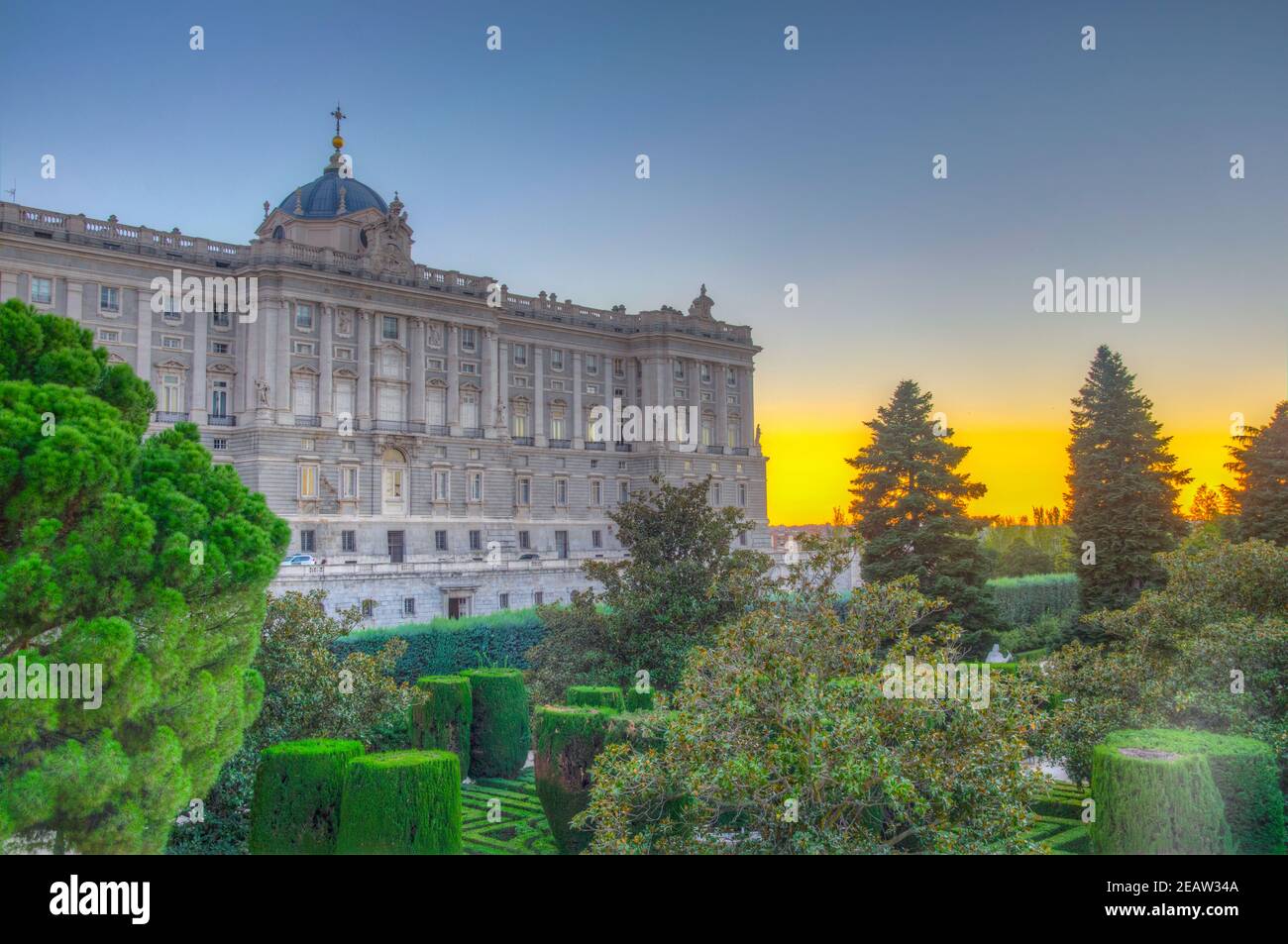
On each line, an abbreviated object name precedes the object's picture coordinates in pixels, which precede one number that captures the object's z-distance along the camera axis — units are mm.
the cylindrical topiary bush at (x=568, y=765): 18125
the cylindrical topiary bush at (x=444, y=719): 24062
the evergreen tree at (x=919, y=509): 40125
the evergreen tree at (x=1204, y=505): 65500
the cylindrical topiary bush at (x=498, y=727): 24781
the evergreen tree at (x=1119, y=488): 40562
